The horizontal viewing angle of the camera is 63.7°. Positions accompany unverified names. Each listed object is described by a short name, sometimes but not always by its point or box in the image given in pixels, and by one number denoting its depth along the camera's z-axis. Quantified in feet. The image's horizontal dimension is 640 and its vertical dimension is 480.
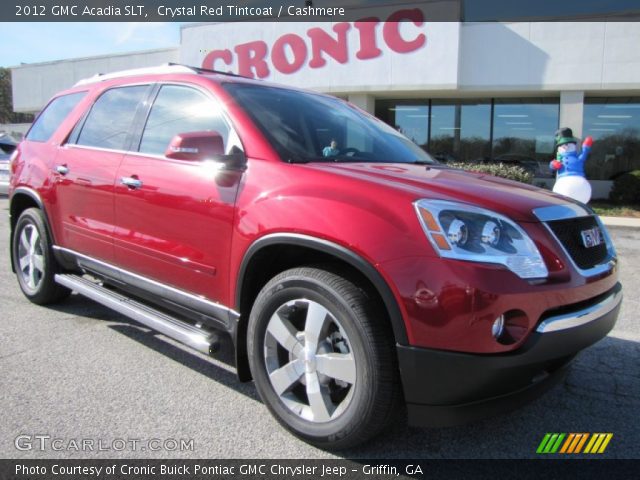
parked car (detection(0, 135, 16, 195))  37.52
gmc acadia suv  6.81
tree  239.50
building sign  47.75
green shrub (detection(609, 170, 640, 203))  43.78
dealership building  45.75
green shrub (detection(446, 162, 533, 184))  38.55
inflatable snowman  28.46
